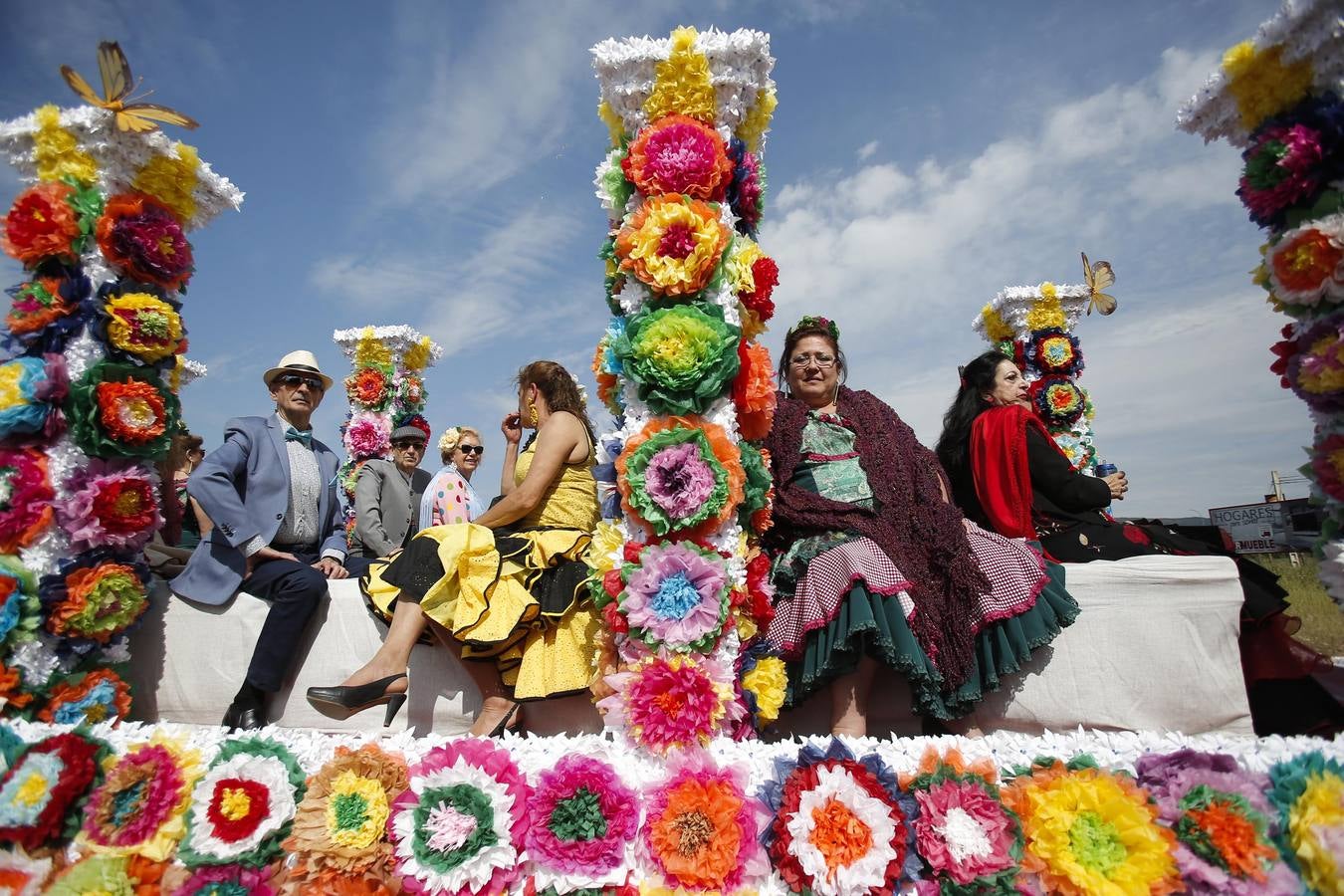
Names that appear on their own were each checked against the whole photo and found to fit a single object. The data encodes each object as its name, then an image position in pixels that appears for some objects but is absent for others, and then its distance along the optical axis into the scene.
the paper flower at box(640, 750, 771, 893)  1.74
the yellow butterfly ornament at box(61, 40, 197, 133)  2.82
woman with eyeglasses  2.33
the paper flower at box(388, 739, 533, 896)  1.80
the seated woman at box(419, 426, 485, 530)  4.93
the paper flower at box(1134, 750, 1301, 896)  1.58
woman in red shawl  2.55
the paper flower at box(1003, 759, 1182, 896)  1.61
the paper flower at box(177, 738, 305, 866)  1.93
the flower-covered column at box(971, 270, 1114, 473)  6.49
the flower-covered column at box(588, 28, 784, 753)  2.07
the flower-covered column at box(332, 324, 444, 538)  7.80
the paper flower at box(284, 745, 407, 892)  1.85
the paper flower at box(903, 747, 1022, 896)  1.66
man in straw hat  2.92
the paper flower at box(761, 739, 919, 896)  1.68
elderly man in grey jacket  4.90
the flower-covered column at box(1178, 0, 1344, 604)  1.89
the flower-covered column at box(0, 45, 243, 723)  2.66
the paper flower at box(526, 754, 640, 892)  1.78
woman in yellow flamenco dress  2.55
